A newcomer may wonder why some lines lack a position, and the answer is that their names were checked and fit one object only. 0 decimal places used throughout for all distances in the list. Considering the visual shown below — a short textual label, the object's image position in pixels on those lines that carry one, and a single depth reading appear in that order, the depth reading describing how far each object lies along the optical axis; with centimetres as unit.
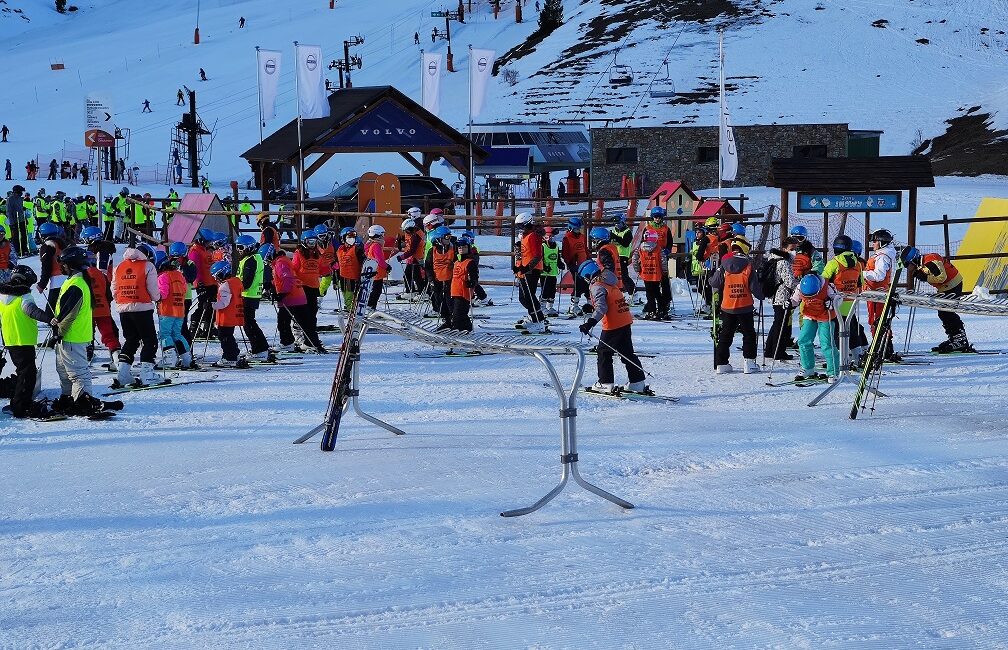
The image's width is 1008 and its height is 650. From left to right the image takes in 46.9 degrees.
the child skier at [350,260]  1675
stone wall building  4503
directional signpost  2327
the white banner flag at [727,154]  2706
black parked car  2956
